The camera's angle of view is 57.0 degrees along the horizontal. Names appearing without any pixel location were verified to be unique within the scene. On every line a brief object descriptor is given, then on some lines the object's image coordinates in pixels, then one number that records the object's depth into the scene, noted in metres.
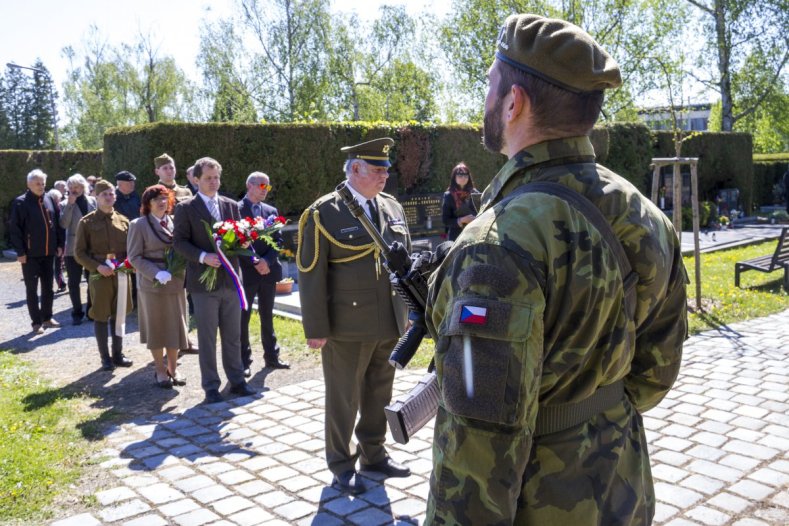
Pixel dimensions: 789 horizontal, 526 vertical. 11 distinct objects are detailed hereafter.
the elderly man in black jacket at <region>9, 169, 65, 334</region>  10.32
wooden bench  11.39
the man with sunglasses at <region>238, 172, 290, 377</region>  7.96
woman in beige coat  7.29
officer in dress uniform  4.66
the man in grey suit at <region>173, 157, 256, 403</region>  6.75
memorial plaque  17.23
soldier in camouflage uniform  1.65
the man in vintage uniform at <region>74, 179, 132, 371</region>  8.00
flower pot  11.87
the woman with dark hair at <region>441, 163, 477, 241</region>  11.08
